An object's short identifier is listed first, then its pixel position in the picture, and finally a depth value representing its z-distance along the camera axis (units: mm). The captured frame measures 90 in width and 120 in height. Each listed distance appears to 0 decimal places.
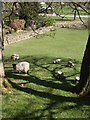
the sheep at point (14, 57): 15327
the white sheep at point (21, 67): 11433
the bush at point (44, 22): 23988
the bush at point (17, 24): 24156
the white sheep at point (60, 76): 10650
